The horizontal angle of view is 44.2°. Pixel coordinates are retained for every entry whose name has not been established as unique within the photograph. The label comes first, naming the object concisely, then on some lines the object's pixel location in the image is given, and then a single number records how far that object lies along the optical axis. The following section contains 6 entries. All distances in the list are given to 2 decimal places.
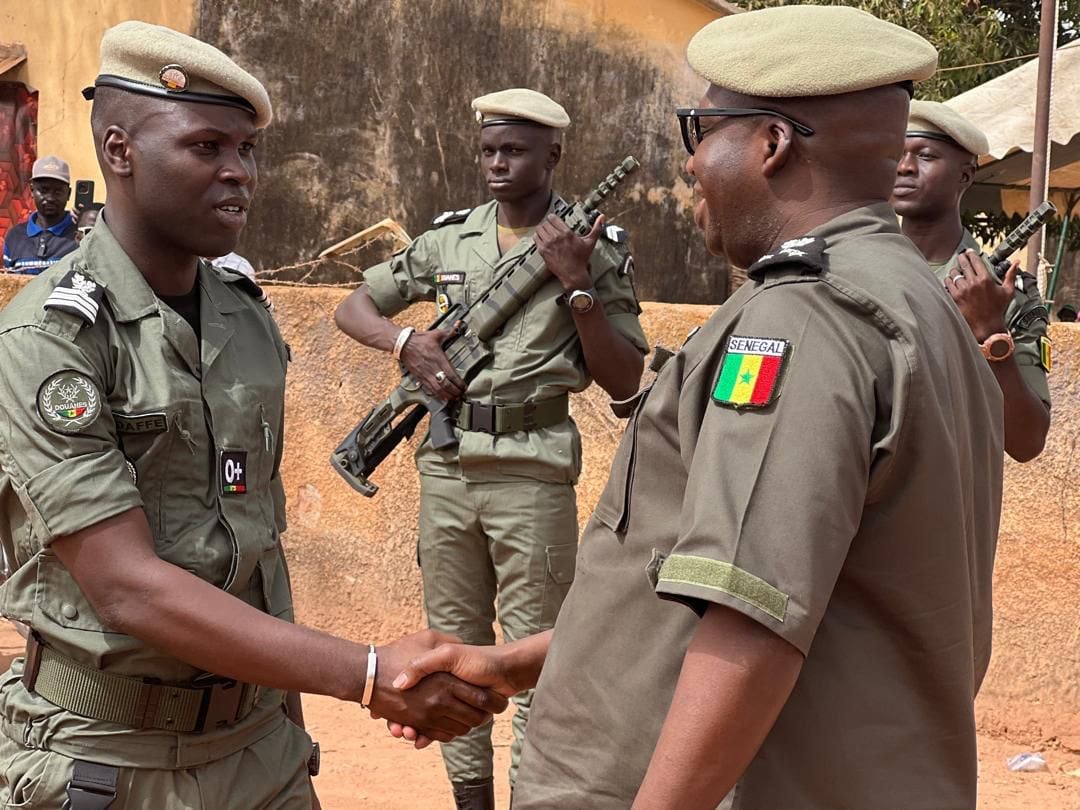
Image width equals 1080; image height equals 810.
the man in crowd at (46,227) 7.86
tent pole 7.11
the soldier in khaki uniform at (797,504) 1.64
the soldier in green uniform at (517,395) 4.64
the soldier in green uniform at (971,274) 3.77
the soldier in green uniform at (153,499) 2.21
